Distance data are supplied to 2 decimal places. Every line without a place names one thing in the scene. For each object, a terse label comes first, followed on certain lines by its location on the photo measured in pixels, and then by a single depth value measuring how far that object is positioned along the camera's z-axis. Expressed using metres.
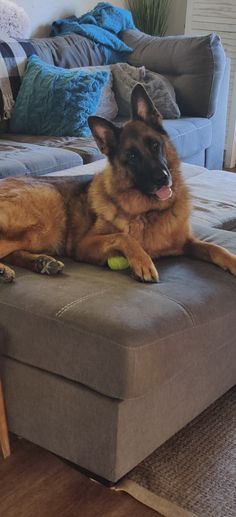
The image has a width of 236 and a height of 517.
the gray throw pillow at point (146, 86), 4.05
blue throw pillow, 3.41
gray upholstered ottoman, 1.40
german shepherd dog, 1.83
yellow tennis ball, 1.78
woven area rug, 1.52
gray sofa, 3.61
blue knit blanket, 4.30
